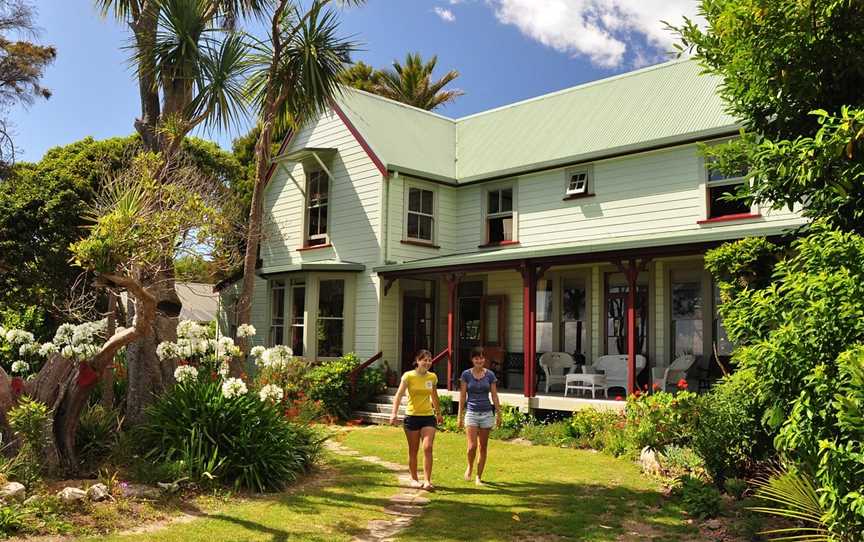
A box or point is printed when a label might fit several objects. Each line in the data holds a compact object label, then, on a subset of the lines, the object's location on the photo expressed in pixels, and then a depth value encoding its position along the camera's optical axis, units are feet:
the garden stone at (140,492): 25.51
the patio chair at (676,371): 44.68
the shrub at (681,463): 30.04
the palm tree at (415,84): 111.65
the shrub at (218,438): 28.60
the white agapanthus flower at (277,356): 33.35
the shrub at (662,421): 33.94
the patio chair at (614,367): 48.39
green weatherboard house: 49.49
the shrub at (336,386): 53.42
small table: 46.29
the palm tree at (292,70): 37.06
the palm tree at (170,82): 33.73
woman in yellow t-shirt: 29.40
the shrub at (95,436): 29.84
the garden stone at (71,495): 23.57
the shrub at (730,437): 25.04
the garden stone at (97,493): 24.50
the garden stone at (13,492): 22.66
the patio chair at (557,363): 52.70
